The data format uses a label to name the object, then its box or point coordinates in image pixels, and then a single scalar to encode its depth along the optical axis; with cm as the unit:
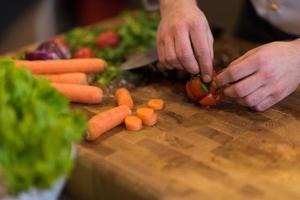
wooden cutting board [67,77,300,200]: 94
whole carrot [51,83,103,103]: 121
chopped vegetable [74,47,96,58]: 146
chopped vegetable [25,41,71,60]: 139
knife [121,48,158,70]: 137
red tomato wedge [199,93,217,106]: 121
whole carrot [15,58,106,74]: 130
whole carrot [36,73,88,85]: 127
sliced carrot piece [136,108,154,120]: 113
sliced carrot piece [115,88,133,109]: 122
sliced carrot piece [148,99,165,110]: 122
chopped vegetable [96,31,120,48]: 160
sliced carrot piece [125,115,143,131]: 112
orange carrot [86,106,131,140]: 108
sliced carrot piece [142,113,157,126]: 114
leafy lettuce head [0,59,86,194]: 77
